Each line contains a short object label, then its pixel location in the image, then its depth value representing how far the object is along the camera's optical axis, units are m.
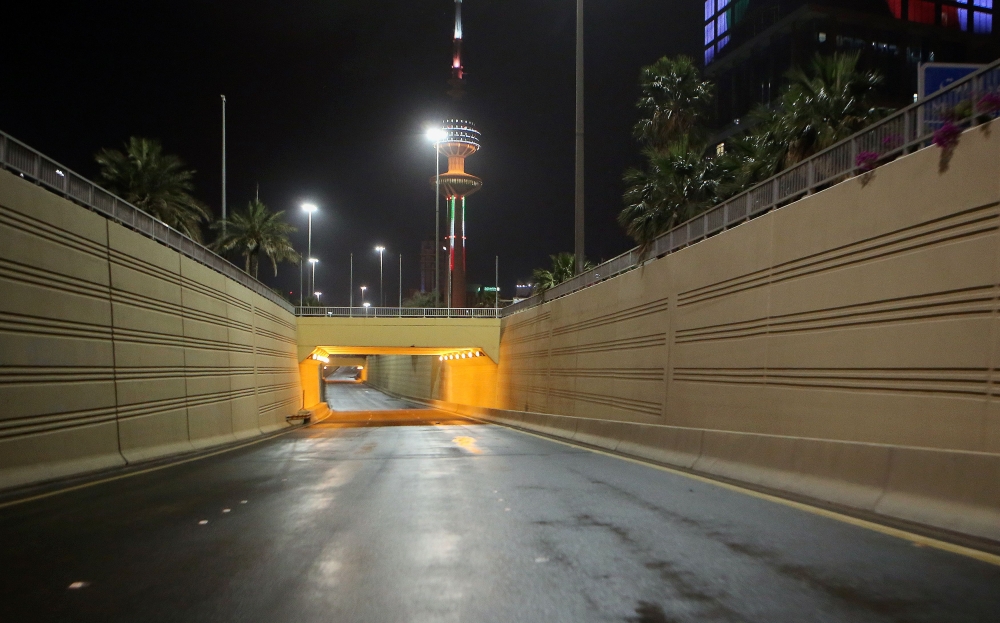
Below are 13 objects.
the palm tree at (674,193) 25.55
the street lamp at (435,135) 60.00
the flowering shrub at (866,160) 12.45
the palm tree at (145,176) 33.75
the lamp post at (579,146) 30.82
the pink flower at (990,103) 9.95
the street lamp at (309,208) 63.12
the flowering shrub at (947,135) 10.39
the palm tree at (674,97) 35.66
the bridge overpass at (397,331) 47.28
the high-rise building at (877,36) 63.22
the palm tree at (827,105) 19.05
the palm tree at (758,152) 20.56
